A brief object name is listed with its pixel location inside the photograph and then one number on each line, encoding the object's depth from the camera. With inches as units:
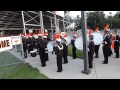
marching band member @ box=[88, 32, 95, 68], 164.2
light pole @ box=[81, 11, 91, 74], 140.3
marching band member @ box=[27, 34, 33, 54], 270.4
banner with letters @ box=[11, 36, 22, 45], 184.5
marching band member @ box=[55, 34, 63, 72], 155.8
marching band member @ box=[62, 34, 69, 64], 192.0
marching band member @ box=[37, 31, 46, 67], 182.5
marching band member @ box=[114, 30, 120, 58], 206.1
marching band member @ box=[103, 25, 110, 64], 174.8
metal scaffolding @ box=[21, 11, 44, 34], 481.0
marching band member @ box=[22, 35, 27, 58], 244.3
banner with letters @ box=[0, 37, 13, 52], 164.3
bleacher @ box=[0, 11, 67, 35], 455.1
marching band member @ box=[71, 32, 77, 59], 213.2
